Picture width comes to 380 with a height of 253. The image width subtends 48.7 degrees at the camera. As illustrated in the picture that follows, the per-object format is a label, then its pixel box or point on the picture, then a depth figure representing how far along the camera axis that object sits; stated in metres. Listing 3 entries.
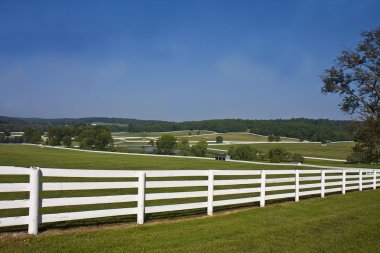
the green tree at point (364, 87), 32.78
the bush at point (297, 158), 74.38
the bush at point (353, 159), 65.50
